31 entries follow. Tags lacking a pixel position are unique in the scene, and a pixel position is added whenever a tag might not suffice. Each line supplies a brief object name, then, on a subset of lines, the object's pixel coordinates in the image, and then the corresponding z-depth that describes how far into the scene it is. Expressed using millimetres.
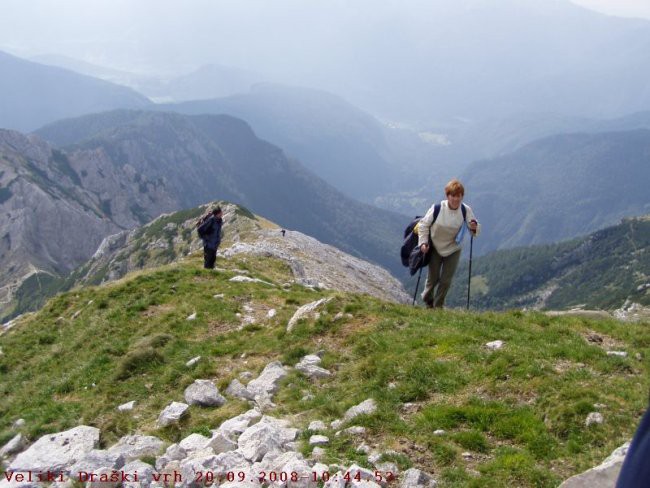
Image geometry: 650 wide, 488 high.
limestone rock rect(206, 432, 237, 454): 9484
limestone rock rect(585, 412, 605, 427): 8930
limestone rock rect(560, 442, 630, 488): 6086
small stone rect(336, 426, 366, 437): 9617
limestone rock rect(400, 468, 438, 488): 7828
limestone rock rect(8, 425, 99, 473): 10297
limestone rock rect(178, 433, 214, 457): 9773
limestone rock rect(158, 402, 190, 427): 11375
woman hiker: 16031
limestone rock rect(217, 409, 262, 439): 10203
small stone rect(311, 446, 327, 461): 8734
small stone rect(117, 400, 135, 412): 12836
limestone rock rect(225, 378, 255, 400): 12411
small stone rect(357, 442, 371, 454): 8906
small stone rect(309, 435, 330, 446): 9289
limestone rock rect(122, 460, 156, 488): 8852
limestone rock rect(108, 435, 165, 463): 9914
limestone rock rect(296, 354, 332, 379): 12984
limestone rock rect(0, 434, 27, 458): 12273
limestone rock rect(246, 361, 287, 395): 12547
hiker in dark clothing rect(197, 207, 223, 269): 30203
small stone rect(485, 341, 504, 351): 12570
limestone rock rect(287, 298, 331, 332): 16500
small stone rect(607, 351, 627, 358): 11763
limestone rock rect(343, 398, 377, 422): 10266
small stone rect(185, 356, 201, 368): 14790
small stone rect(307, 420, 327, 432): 9939
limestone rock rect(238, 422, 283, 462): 9055
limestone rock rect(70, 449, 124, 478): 9312
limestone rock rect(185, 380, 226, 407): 12234
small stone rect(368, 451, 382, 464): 8538
